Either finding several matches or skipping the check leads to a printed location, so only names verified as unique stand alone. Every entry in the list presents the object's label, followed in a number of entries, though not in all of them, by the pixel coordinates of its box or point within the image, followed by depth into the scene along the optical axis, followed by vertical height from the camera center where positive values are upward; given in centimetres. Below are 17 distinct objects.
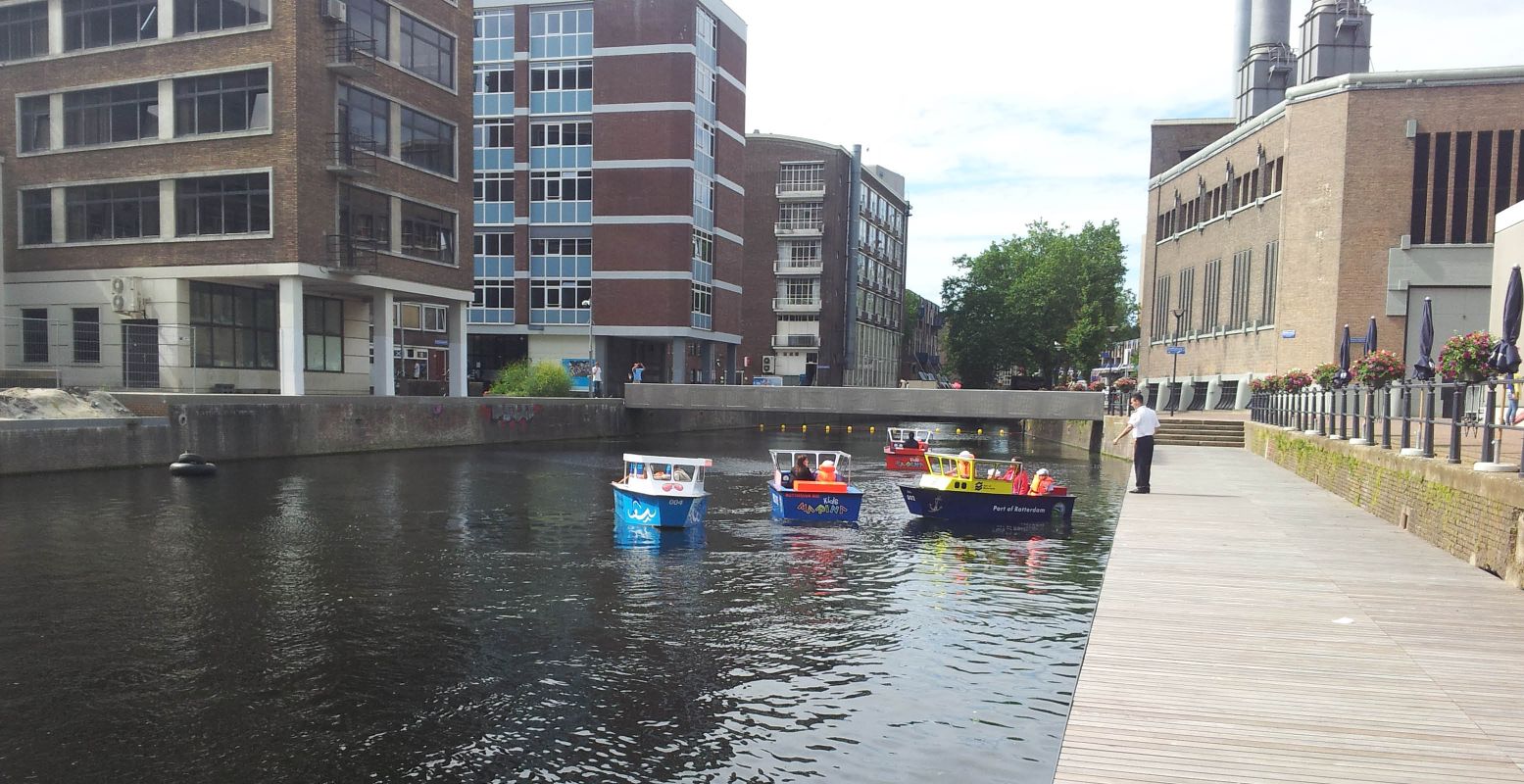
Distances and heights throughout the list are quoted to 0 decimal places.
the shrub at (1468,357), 1808 +28
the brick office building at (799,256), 9506 +985
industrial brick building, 4516 +790
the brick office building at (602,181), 6325 +1108
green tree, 9525 +607
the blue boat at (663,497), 2136 -286
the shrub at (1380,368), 2461 +7
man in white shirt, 2252 -156
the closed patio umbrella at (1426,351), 2059 +43
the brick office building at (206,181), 3841 +663
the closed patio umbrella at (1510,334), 1531 +62
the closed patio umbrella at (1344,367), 3036 +11
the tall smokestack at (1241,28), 7419 +2454
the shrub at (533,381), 5362 -128
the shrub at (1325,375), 2994 -14
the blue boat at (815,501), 2377 -320
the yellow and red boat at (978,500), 2369 -311
